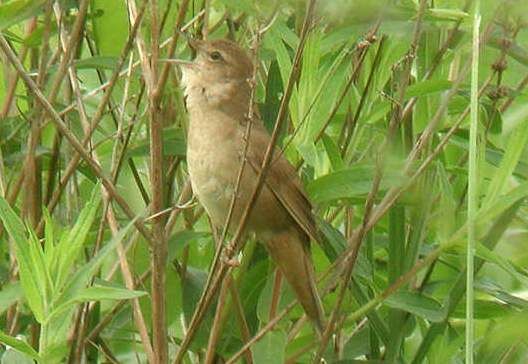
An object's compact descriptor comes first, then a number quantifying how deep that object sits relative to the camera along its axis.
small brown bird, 5.50
